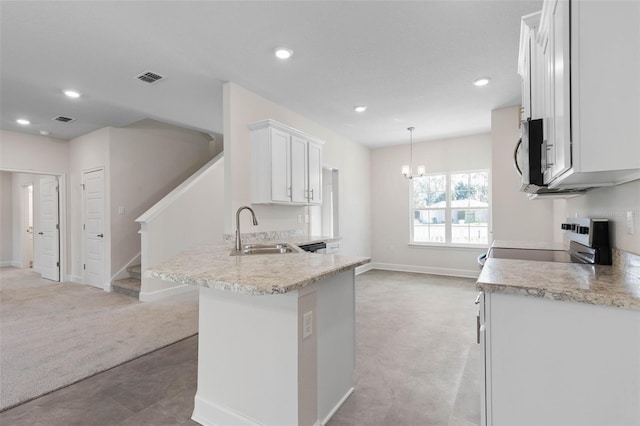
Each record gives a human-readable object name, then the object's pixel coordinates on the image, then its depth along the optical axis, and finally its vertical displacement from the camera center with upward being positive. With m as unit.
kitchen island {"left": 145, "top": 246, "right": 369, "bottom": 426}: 1.50 -0.68
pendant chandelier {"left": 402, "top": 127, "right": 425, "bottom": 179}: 5.41 +0.75
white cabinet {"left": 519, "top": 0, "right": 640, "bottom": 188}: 1.06 +0.44
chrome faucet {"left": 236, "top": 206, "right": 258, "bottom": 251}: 2.53 -0.23
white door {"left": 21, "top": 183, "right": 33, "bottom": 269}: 7.54 -0.23
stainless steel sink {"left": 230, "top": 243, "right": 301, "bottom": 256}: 2.50 -0.31
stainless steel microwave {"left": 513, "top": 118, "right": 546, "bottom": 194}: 1.60 +0.32
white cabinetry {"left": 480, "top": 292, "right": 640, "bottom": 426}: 1.05 -0.56
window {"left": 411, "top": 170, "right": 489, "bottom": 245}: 5.92 +0.04
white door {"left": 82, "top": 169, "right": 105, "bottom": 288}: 5.19 -0.22
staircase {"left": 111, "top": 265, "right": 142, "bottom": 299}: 4.60 -1.10
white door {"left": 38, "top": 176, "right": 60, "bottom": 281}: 5.92 -0.30
